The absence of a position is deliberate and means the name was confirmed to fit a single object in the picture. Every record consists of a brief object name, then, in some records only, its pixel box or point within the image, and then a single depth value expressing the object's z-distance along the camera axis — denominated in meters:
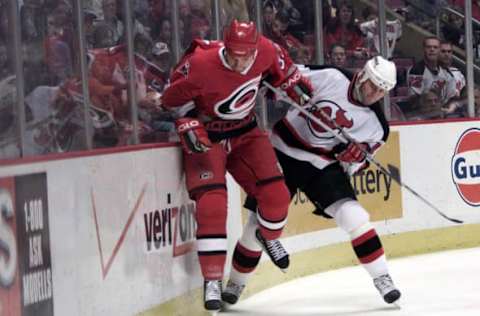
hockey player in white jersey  10.49
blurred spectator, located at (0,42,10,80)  7.62
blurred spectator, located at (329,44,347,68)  13.82
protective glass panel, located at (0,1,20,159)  7.57
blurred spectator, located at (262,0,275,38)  12.71
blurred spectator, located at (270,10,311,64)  12.89
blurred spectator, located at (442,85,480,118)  14.94
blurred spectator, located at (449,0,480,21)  15.14
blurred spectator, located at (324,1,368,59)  13.82
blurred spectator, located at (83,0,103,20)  9.03
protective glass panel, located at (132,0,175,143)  10.17
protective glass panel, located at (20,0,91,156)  7.96
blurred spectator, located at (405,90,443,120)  14.69
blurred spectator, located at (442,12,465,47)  15.19
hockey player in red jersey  9.59
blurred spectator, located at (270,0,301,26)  12.93
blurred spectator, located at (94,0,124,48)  9.32
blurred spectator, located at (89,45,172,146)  9.28
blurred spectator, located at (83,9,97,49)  9.01
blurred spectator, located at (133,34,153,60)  10.14
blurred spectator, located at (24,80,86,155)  7.97
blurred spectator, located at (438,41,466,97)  15.08
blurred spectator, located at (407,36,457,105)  14.89
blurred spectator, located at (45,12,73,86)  8.32
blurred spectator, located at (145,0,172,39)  10.41
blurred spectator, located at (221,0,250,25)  11.91
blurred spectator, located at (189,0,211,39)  11.29
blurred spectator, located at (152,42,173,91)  10.54
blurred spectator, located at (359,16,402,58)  14.36
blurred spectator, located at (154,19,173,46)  10.62
